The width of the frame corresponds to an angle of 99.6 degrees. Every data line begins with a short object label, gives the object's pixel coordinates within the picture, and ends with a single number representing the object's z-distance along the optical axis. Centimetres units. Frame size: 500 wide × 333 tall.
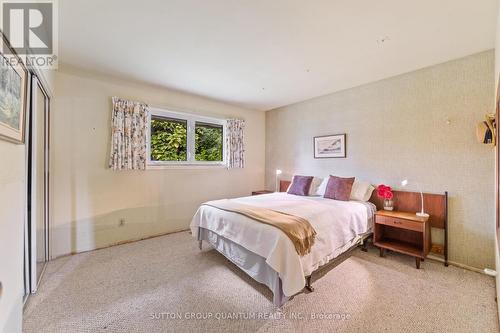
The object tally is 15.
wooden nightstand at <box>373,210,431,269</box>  243
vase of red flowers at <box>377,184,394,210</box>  287
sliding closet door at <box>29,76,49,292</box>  197
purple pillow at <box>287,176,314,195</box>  361
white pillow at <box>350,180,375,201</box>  309
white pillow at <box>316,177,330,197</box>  347
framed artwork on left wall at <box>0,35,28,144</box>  113
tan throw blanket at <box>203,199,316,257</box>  184
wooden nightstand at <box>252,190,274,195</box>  449
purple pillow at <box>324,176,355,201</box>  305
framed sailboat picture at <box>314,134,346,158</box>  360
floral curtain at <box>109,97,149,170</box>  304
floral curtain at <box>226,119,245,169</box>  433
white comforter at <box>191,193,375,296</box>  177
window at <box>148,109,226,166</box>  359
